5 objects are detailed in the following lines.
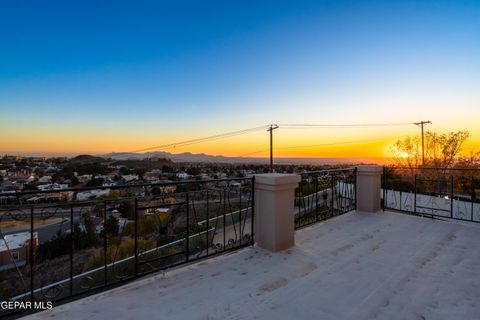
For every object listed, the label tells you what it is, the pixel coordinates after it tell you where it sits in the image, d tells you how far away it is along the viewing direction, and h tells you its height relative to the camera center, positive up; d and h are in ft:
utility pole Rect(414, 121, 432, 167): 54.12 +7.85
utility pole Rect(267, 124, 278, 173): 62.18 +6.59
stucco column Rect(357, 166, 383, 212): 15.14 -1.94
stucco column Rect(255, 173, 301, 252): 9.15 -2.05
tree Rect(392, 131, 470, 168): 48.02 +1.96
